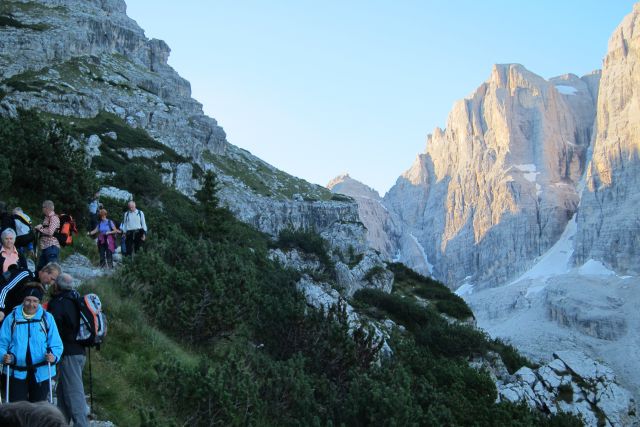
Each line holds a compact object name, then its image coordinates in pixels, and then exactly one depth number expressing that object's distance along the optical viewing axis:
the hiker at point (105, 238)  12.43
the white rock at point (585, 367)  25.59
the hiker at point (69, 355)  6.00
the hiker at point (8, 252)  7.23
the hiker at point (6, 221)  8.46
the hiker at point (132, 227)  12.91
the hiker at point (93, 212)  14.45
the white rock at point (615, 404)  24.57
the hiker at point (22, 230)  8.52
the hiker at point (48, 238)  9.55
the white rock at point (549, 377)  22.59
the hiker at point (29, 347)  5.64
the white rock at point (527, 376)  21.44
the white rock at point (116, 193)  19.94
